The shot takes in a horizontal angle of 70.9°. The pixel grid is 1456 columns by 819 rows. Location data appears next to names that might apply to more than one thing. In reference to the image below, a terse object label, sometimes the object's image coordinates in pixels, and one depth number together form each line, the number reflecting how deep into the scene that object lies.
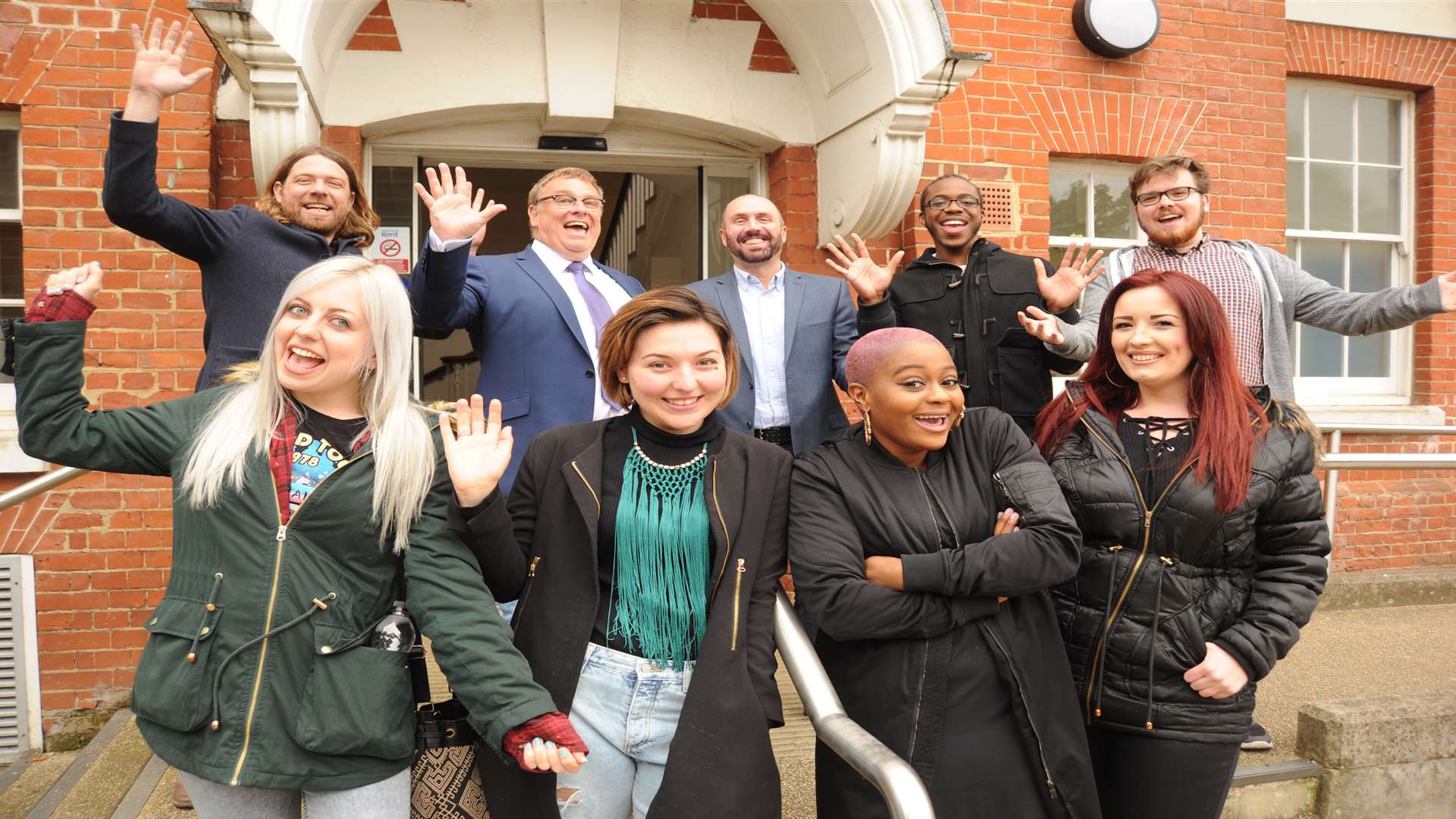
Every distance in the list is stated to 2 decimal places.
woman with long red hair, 2.17
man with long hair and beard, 2.35
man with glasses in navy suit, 2.93
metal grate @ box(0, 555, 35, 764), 3.92
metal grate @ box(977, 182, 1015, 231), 5.20
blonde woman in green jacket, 1.77
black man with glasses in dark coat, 3.40
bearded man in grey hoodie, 3.12
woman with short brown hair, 1.95
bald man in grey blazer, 3.28
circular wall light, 5.26
